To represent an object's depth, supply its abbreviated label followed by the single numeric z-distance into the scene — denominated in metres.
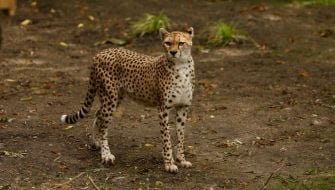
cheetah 13.98
